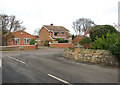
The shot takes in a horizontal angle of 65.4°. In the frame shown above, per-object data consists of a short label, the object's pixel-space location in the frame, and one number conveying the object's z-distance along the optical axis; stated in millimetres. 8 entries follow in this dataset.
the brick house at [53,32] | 34275
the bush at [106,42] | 8582
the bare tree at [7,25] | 22170
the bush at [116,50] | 7238
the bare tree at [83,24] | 42988
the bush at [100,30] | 12072
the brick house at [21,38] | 28641
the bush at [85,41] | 11718
